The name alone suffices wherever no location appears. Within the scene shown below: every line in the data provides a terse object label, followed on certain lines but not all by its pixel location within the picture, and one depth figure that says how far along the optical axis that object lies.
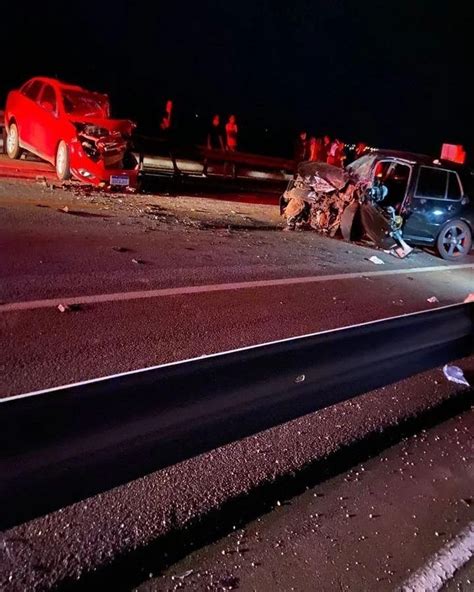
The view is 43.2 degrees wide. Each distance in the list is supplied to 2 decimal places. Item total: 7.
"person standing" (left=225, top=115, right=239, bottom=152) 21.59
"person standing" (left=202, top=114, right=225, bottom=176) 22.72
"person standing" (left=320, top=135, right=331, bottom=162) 23.16
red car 11.22
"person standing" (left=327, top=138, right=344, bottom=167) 22.42
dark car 10.19
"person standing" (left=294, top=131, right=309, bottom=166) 23.39
